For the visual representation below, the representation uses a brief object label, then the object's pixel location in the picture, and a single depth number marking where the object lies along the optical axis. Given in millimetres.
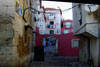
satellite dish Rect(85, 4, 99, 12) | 7650
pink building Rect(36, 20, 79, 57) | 16169
